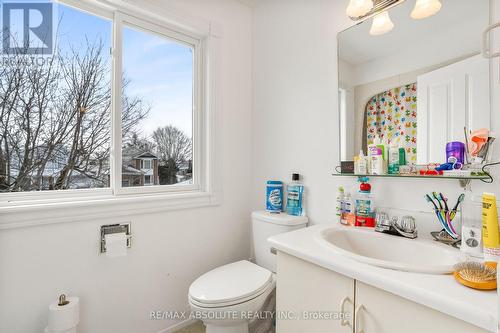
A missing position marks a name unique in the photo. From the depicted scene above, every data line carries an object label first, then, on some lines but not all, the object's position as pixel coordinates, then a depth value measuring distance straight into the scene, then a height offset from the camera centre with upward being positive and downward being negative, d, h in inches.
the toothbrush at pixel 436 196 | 38.6 -5.0
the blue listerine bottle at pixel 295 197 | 60.2 -7.7
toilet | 43.8 -23.4
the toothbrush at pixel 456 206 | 36.6 -6.3
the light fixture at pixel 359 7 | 46.7 +30.3
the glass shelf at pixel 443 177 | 33.9 -1.9
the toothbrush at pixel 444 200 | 37.6 -5.5
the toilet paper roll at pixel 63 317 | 41.6 -25.8
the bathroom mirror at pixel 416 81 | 36.7 +14.6
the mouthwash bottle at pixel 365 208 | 46.3 -8.2
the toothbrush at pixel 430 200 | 38.3 -5.6
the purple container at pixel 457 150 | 36.3 +2.2
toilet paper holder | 49.7 -13.2
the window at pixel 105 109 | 47.1 +12.8
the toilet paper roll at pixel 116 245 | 48.6 -15.7
